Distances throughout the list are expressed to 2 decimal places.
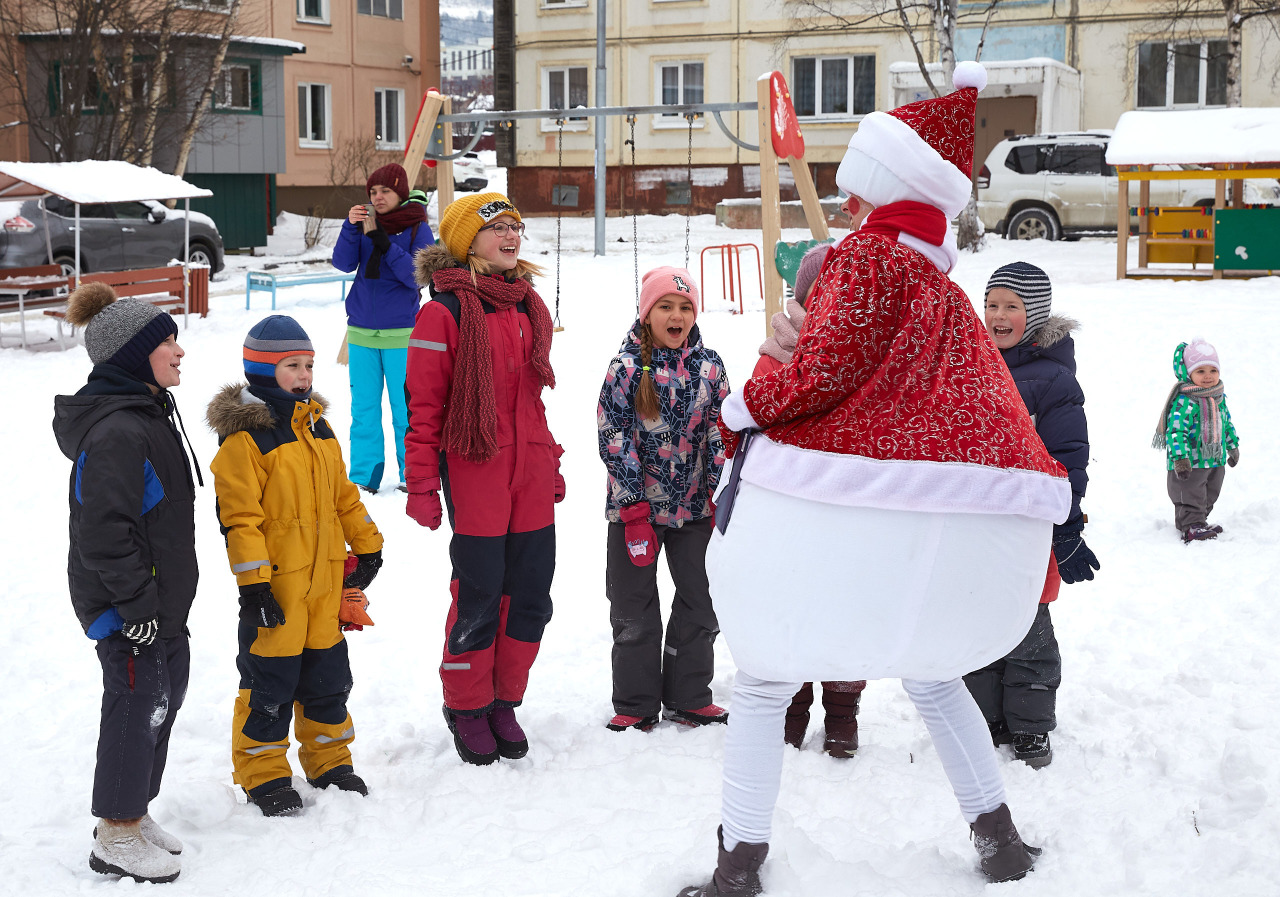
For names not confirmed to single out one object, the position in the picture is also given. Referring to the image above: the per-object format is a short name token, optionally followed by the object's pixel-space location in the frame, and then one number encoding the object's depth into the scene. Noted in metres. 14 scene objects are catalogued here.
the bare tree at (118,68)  20.88
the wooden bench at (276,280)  14.35
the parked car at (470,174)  31.53
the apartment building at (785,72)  25.91
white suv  20.25
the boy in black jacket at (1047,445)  3.94
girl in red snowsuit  4.09
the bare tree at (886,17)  26.84
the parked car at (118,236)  16.19
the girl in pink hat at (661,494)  4.31
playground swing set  9.80
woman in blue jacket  7.28
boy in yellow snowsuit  3.60
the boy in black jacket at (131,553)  3.26
